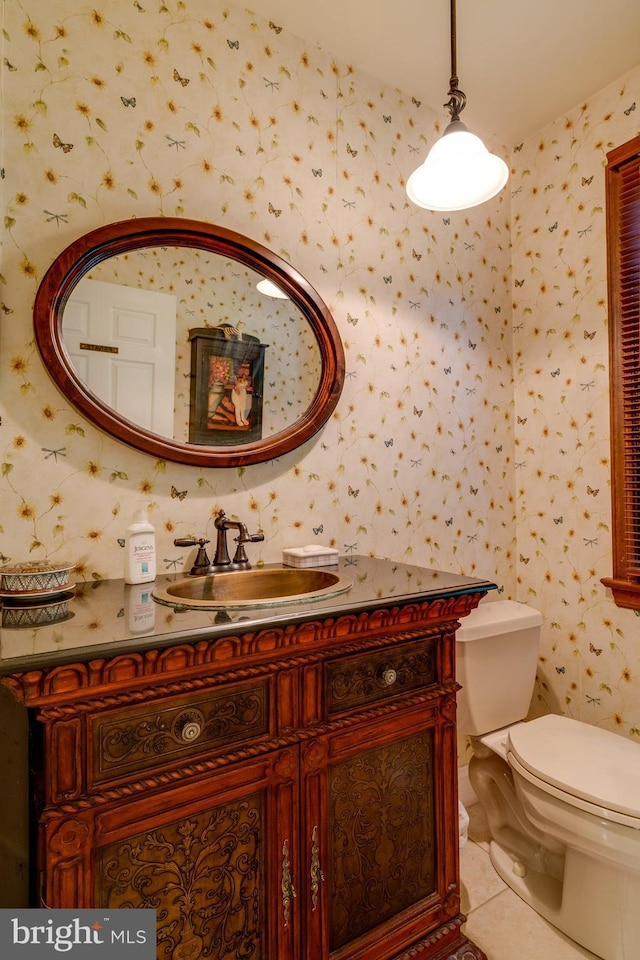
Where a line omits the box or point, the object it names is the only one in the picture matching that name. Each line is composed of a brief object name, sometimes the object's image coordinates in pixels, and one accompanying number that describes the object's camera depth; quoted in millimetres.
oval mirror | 1273
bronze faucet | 1372
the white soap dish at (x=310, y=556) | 1483
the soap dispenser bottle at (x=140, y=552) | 1218
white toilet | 1303
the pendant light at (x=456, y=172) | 1234
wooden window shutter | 1842
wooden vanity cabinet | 787
